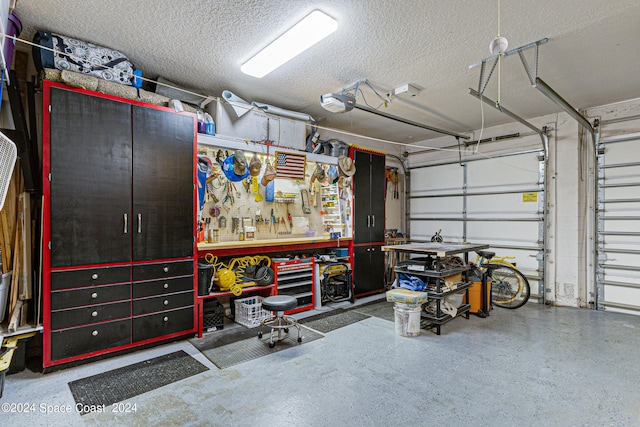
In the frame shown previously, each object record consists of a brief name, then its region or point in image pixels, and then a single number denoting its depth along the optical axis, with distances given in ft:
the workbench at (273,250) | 12.06
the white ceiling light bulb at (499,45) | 7.29
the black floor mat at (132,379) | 7.77
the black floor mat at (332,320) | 12.72
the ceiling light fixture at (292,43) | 8.58
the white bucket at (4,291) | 8.74
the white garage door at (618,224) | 14.47
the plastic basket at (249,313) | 12.84
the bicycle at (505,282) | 15.42
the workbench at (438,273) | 12.02
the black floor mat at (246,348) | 9.80
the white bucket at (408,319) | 11.71
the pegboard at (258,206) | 13.70
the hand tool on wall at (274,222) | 15.65
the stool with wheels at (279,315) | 10.73
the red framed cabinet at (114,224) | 8.93
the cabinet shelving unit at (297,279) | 13.93
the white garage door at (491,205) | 17.08
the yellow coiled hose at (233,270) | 12.36
